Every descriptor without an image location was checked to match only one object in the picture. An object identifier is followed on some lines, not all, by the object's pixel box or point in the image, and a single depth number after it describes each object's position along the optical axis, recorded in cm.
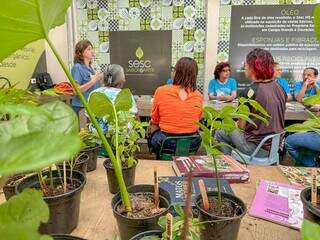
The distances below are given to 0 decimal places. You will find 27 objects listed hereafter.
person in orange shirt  243
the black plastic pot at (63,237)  56
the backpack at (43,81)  458
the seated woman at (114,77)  270
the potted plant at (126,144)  109
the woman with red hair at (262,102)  216
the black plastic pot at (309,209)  67
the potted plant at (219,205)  71
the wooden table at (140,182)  85
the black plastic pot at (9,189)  89
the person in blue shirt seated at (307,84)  407
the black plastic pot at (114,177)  107
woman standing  357
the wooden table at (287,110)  334
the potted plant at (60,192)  78
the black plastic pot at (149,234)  63
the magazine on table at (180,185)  101
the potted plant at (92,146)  130
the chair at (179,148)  240
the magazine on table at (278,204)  93
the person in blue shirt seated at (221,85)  438
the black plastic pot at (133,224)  70
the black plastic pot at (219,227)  70
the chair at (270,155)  216
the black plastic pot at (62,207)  77
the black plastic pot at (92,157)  128
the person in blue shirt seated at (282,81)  430
